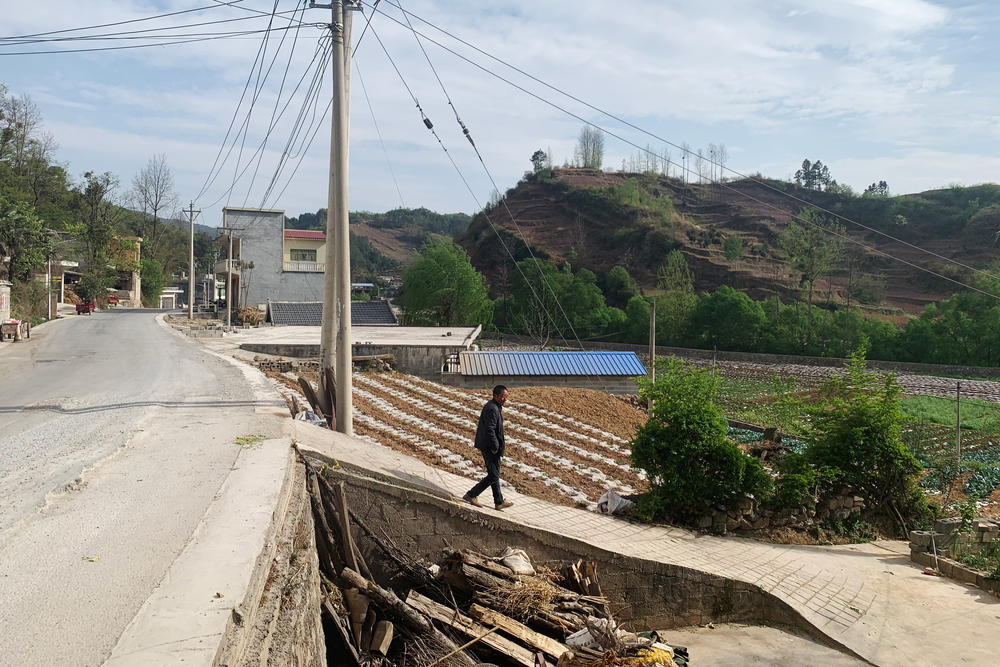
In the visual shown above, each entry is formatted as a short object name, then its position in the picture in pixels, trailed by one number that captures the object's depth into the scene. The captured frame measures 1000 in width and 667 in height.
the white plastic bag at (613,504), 8.69
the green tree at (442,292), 51.56
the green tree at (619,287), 77.56
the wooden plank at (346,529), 5.86
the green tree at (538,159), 124.50
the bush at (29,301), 32.00
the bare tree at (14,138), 39.03
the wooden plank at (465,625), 5.10
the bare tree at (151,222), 62.84
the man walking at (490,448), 7.34
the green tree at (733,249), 80.62
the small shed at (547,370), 20.67
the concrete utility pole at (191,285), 36.78
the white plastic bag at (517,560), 6.25
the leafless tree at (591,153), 129.00
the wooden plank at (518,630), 5.26
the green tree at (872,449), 9.32
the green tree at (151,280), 62.25
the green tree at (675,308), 55.28
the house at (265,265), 44.25
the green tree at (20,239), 30.12
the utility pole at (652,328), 22.91
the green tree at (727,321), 50.81
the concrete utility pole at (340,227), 9.77
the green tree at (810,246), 58.43
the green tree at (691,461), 8.55
